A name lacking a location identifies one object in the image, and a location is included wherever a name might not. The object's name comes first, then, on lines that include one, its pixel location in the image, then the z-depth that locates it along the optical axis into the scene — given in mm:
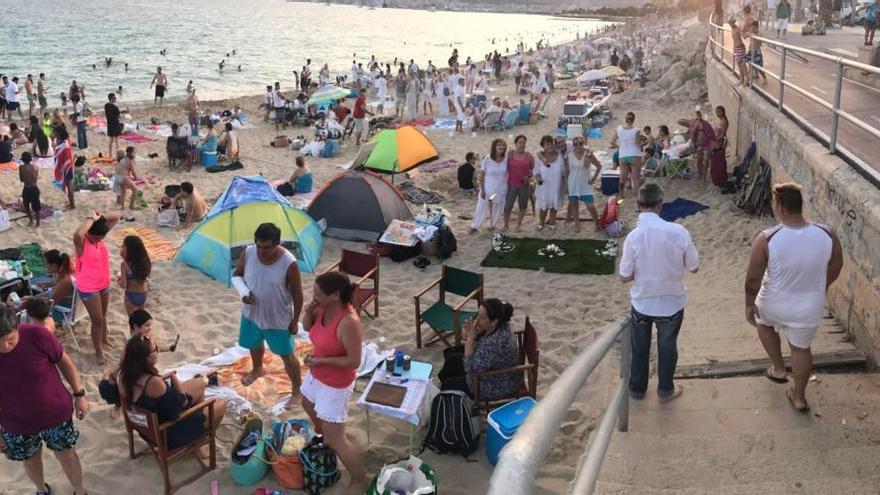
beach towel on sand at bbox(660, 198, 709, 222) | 10945
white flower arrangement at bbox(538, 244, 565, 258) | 9977
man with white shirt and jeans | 4402
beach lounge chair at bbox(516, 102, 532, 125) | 20984
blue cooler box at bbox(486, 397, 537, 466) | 5016
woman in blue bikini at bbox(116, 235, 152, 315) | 6551
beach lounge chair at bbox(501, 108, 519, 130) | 20234
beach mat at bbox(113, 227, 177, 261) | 10203
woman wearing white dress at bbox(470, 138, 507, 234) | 10602
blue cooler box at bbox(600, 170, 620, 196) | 12805
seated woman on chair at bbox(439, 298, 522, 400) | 5445
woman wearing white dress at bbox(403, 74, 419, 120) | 22234
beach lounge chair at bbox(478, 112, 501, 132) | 19953
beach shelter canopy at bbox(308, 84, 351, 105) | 20984
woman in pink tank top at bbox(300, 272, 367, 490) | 4598
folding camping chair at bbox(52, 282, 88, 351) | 7152
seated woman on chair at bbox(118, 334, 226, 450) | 4703
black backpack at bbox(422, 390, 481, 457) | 5344
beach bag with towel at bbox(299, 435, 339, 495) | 4973
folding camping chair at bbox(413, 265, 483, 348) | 7143
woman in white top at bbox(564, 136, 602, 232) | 10617
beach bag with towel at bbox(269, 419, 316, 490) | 5062
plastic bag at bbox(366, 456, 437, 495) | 4453
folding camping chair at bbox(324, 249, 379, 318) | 8070
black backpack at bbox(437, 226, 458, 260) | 10039
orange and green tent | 13133
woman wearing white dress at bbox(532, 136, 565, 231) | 10438
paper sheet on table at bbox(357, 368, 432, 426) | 5203
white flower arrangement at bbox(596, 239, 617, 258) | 9820
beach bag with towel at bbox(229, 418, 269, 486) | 5117
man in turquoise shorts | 5672
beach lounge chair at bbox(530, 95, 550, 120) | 21820
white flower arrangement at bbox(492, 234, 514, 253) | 10289
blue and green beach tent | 9273
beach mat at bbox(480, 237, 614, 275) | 9438
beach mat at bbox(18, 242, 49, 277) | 8898
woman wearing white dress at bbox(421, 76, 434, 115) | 24016
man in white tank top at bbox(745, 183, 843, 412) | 4055
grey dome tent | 10758
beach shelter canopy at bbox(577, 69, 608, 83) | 27281
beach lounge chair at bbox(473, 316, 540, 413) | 5523
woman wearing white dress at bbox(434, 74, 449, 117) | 23266
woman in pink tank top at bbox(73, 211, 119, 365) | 6613
